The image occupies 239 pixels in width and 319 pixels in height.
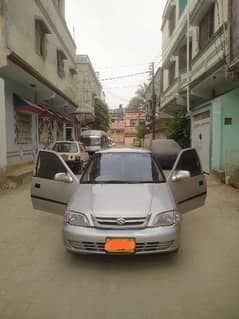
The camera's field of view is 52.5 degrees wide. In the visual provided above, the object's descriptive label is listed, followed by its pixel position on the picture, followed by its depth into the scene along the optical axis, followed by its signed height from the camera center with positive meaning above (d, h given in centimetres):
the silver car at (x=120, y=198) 308 -87
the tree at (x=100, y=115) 3324 +347
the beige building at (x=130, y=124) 5362 +379
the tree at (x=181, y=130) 1510 +65
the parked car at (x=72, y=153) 1108 -59
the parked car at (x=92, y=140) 2099 +2
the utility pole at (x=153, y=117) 2456 +231
